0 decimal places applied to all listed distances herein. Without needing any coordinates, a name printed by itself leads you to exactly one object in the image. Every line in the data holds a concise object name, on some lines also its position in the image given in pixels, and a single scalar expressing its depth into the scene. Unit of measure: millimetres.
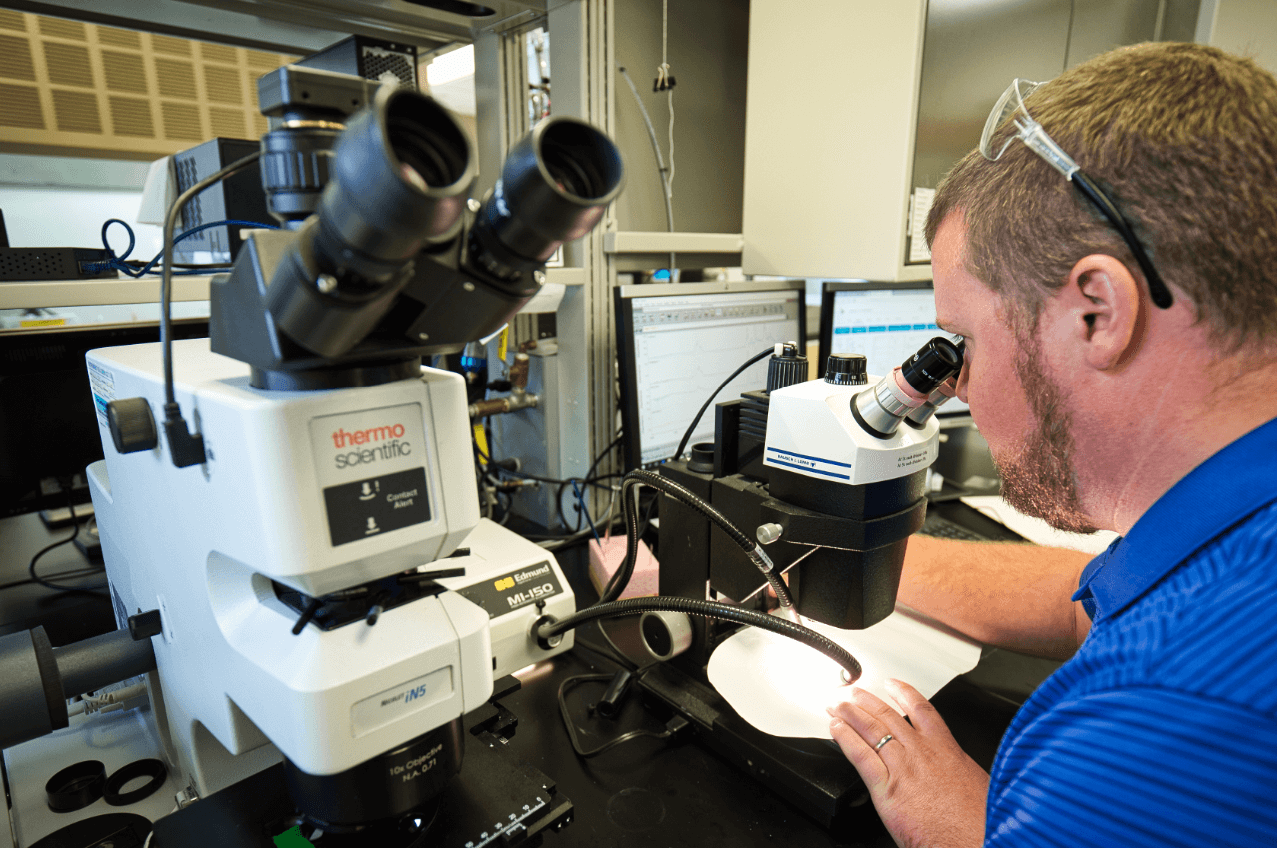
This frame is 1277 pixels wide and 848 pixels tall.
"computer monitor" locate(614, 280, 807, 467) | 1305
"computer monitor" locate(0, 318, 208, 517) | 1095
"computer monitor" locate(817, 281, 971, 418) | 1576
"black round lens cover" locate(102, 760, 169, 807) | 688
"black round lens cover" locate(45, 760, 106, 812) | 675
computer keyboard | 1452
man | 439
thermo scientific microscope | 360
